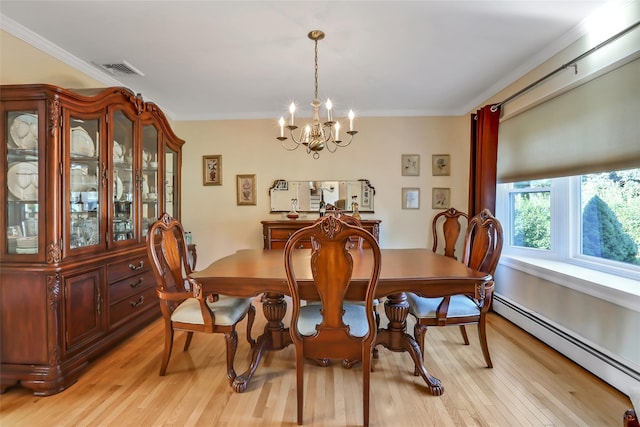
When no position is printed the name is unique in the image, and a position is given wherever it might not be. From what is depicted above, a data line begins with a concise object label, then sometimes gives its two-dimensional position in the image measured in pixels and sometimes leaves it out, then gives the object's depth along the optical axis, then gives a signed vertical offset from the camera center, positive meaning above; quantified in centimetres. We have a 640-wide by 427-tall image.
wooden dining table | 167 -43
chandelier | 212 +60
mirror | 399 +19
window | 202 -9
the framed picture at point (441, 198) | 396 +14
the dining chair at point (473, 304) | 195 -66
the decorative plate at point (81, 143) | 204 +46
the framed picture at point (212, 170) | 409 +52
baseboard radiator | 179 -99
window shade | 180 +57
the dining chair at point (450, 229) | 315 -23
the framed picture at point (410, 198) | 398 +14
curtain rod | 176 +105
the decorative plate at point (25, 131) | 186 +48
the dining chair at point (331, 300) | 143 -48
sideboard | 366 -26
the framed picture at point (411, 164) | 396 +59
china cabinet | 183 -18
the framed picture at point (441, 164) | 395 +59
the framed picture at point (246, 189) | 406 +26
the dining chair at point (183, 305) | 187 -67
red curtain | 311 +55
